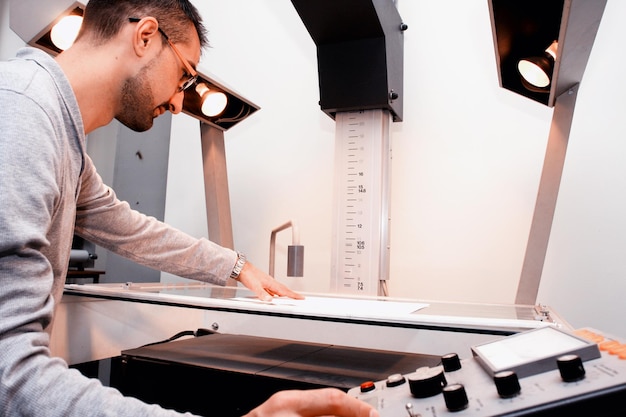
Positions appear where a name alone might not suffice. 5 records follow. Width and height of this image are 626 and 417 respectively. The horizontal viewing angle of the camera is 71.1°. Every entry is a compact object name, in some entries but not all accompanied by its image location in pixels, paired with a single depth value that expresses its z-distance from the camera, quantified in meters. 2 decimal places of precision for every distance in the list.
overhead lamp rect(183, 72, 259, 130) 1.36
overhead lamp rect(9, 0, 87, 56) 1.08
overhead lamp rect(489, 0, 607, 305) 0.81
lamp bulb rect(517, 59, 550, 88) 1.02
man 0.38
